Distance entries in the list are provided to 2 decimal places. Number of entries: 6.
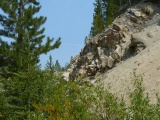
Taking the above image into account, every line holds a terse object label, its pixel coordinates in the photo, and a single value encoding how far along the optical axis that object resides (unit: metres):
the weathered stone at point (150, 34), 27.44
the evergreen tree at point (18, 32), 22.62
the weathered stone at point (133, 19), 31.72
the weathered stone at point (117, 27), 29.86
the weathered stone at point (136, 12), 32.38
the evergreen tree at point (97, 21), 46.69
